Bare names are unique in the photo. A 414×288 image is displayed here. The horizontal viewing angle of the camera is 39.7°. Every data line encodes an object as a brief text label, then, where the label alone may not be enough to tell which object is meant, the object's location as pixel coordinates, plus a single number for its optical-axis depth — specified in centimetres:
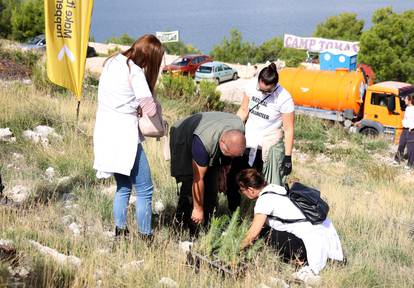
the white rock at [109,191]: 551
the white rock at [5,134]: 712
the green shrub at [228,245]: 395
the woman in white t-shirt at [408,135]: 1177
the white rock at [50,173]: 605
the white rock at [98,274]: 344
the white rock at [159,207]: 523
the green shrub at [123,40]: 4487
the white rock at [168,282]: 343
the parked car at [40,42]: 3031
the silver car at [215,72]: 2900
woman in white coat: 389
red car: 3012
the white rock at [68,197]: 525
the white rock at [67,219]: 462
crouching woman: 416
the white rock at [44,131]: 766
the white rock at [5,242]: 350
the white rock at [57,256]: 350
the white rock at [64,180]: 582
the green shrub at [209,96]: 1470
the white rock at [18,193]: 511
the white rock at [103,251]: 378
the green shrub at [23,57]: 1387
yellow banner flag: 711
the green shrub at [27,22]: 3844
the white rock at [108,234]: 434
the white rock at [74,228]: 435
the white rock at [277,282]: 367
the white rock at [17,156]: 647
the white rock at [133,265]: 360
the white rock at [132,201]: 525
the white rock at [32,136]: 726
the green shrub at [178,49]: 4479
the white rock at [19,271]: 316
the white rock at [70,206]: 499
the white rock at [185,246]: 414
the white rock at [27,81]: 1131
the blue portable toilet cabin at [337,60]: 2170
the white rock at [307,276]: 388
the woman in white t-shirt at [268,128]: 508
